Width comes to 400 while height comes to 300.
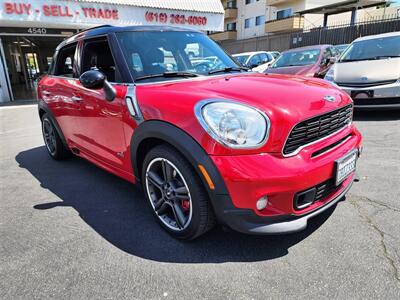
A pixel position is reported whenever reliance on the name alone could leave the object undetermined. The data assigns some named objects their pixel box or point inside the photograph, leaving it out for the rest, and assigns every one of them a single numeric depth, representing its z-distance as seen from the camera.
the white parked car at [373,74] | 5.52
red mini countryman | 1.89
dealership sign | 10.94
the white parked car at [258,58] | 12.41
